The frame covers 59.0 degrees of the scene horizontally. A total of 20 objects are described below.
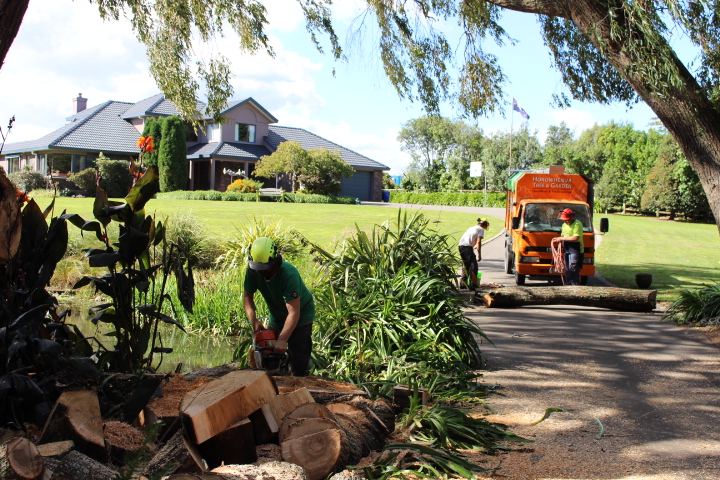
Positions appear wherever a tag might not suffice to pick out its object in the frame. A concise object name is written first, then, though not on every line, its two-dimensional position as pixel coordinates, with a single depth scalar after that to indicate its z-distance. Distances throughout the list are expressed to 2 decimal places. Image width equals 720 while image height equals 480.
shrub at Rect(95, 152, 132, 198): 34.97
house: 41.06
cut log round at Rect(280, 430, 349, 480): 3.74
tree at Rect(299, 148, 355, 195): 42.59
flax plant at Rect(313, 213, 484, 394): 6.42
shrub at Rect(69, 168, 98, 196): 34.72
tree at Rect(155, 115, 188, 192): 40.41
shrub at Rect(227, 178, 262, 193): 39.51
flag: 43.06
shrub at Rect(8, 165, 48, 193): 33.69
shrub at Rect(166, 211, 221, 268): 14.98
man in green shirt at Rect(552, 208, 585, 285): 13.68
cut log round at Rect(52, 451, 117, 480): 3.00
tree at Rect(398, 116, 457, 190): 83.28
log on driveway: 11.93
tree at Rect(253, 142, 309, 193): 41.44
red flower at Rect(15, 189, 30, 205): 4.13
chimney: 55.66
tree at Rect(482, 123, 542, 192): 71.06
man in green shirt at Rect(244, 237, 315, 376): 5.26
